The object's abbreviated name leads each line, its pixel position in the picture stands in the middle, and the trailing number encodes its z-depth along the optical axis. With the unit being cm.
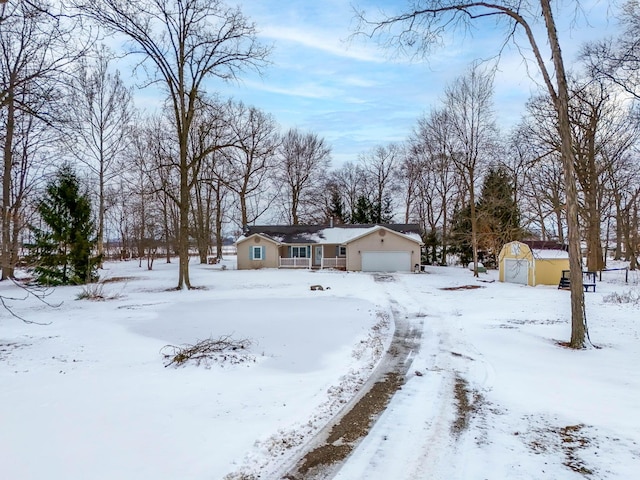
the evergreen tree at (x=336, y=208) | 4419
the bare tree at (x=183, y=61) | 1672
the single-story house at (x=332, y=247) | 2906
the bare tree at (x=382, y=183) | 4397
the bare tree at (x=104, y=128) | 2678
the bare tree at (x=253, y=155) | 3619
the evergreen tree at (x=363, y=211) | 4247
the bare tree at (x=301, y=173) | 4122
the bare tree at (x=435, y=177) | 2795
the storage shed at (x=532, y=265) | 2058
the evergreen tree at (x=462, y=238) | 3123
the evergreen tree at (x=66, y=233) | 1949
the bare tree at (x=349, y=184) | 4578
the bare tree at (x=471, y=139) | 2536
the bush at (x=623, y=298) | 1293
